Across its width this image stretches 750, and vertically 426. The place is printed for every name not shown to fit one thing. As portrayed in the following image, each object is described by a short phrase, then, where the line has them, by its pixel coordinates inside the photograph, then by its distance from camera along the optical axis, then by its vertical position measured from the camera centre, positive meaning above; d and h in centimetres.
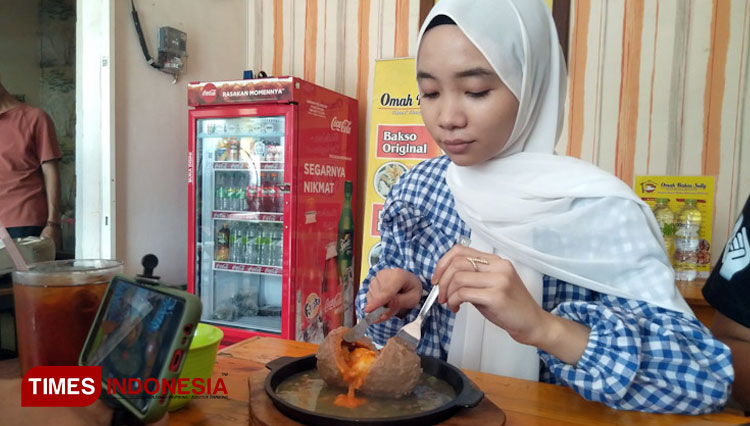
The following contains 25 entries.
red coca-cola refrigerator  296 -12
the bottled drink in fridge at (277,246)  322 -41
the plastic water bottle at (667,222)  267 -15
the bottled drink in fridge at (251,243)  330 -41
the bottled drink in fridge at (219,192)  327 -5
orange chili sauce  79 -32
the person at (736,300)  102 -24
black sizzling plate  63 -32
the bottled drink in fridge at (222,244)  329 -42
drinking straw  75 -12
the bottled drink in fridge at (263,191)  313 -4
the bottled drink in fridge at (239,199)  327 -10
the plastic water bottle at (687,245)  260 -27
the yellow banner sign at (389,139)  322 +35
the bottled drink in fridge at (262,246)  325 -42
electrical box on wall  316 +92
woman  85 -13
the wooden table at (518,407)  80 -40
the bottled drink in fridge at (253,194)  317 -6
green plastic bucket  78 -30
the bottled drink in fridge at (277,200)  309 -9
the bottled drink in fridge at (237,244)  331 -42
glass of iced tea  73 -21
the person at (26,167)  294 +8
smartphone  53 -20
